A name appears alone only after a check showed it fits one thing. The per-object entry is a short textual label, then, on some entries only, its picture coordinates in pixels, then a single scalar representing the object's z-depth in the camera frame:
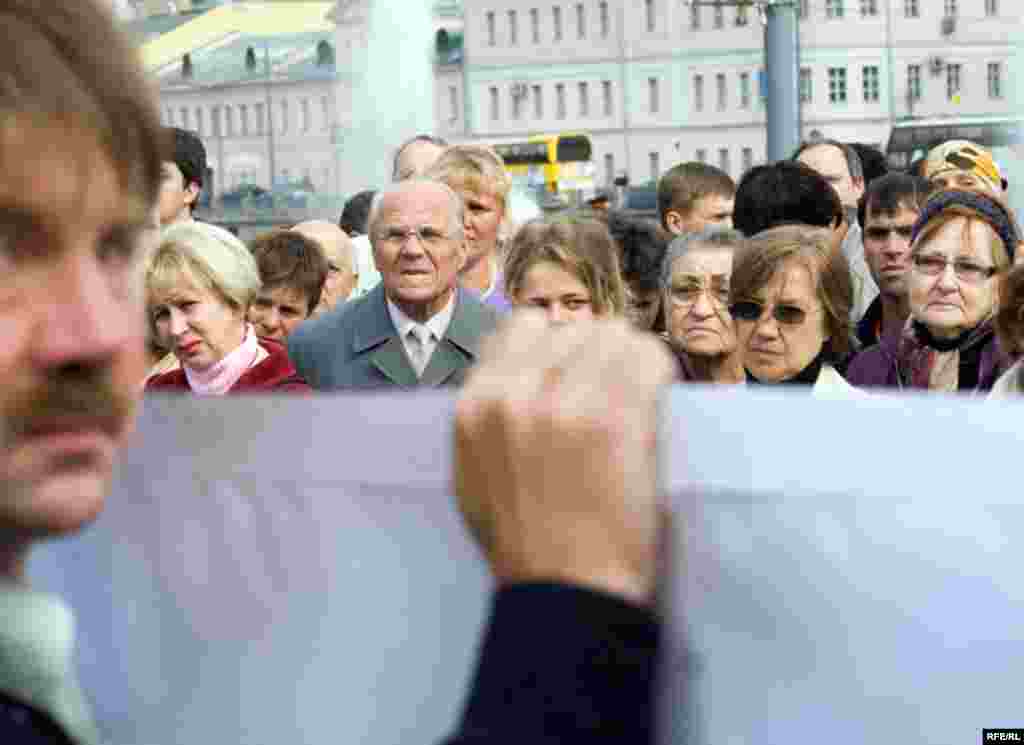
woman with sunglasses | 4.15
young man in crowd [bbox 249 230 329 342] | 5.93
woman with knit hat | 4.60
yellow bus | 53.66
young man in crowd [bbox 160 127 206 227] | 5.50
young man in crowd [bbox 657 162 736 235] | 7.68
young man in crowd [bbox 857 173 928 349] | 5.91
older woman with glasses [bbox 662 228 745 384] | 4.67
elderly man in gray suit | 4.63
